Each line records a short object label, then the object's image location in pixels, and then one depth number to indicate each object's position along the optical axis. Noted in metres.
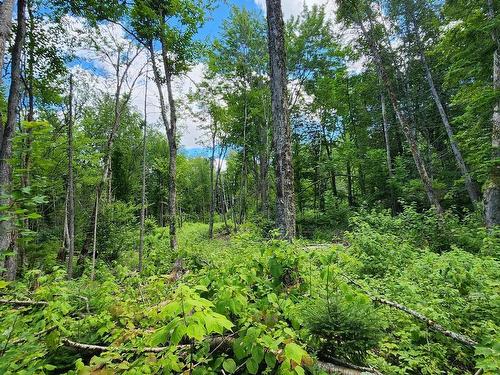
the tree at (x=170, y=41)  9.51
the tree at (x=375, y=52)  9.91
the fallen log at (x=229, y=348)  2.19
